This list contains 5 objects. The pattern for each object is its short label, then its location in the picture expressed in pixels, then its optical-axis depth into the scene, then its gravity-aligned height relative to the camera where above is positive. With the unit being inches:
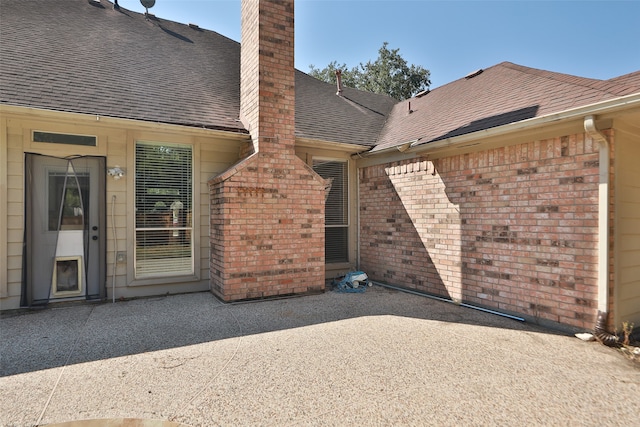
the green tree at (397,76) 961.5 +386.1
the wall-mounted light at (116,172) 215.5 +25.6
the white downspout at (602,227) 153.3 -6.5
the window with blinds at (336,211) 292.7 +1.4
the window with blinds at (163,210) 226.7 +1.8
